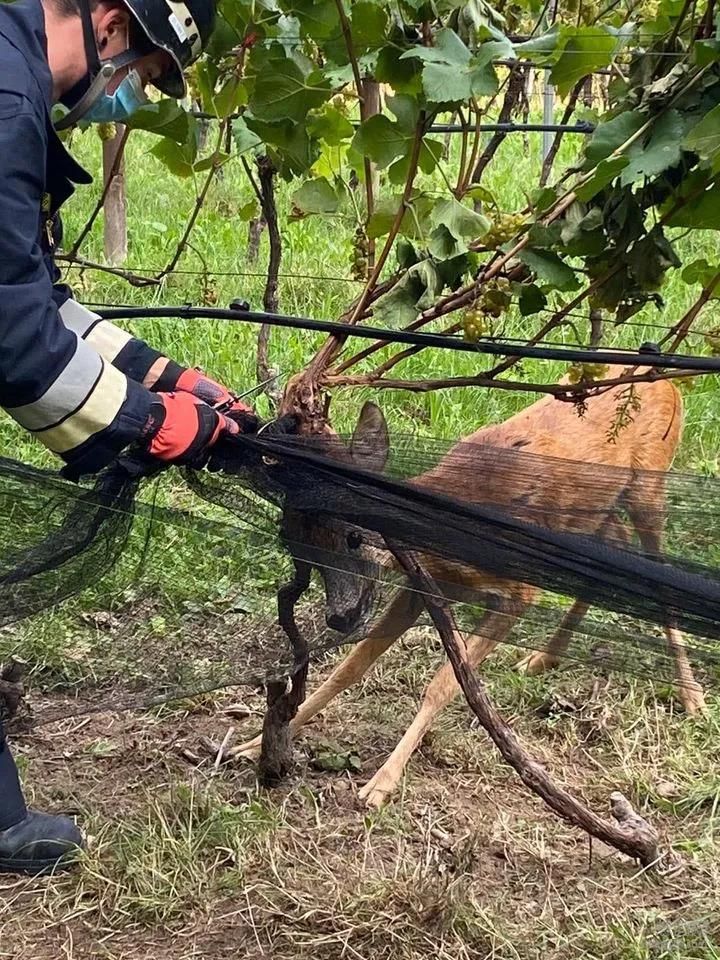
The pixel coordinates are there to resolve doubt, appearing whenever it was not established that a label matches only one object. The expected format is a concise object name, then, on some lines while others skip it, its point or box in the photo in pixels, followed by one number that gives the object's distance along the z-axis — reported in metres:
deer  2.08
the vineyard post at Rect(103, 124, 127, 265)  6.48
